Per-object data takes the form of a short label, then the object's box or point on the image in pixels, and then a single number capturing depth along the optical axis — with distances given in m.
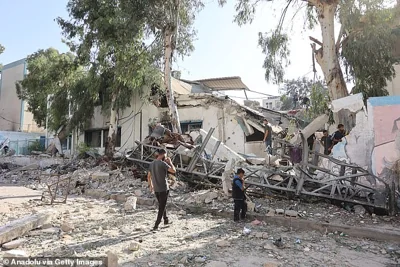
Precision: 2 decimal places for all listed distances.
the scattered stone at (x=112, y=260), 3.59
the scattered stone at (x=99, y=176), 11.99
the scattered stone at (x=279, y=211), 6.41
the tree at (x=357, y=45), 10.08
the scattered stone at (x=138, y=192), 9.36
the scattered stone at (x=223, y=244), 4.70
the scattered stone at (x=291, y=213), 6.27
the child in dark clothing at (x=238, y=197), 6.34
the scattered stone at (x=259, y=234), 5.18
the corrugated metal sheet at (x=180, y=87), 18.08
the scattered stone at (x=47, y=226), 5.66
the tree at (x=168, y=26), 14.50
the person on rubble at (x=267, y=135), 13.81
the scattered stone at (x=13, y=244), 4.48
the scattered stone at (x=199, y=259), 4.05
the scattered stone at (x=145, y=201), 8.43
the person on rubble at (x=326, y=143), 9.41
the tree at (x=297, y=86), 36.83
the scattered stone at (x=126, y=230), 5.40
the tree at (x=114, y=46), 14.06
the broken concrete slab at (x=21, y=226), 4.68
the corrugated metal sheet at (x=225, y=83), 19.73
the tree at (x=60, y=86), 18.14
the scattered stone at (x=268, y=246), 4.58
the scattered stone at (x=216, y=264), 3.82
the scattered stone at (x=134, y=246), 4.40
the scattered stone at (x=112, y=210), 7.29
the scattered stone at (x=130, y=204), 7.57
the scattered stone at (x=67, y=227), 5.48
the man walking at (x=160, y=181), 5.80
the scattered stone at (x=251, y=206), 6.82
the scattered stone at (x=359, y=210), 6.41
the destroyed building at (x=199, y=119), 15.41
